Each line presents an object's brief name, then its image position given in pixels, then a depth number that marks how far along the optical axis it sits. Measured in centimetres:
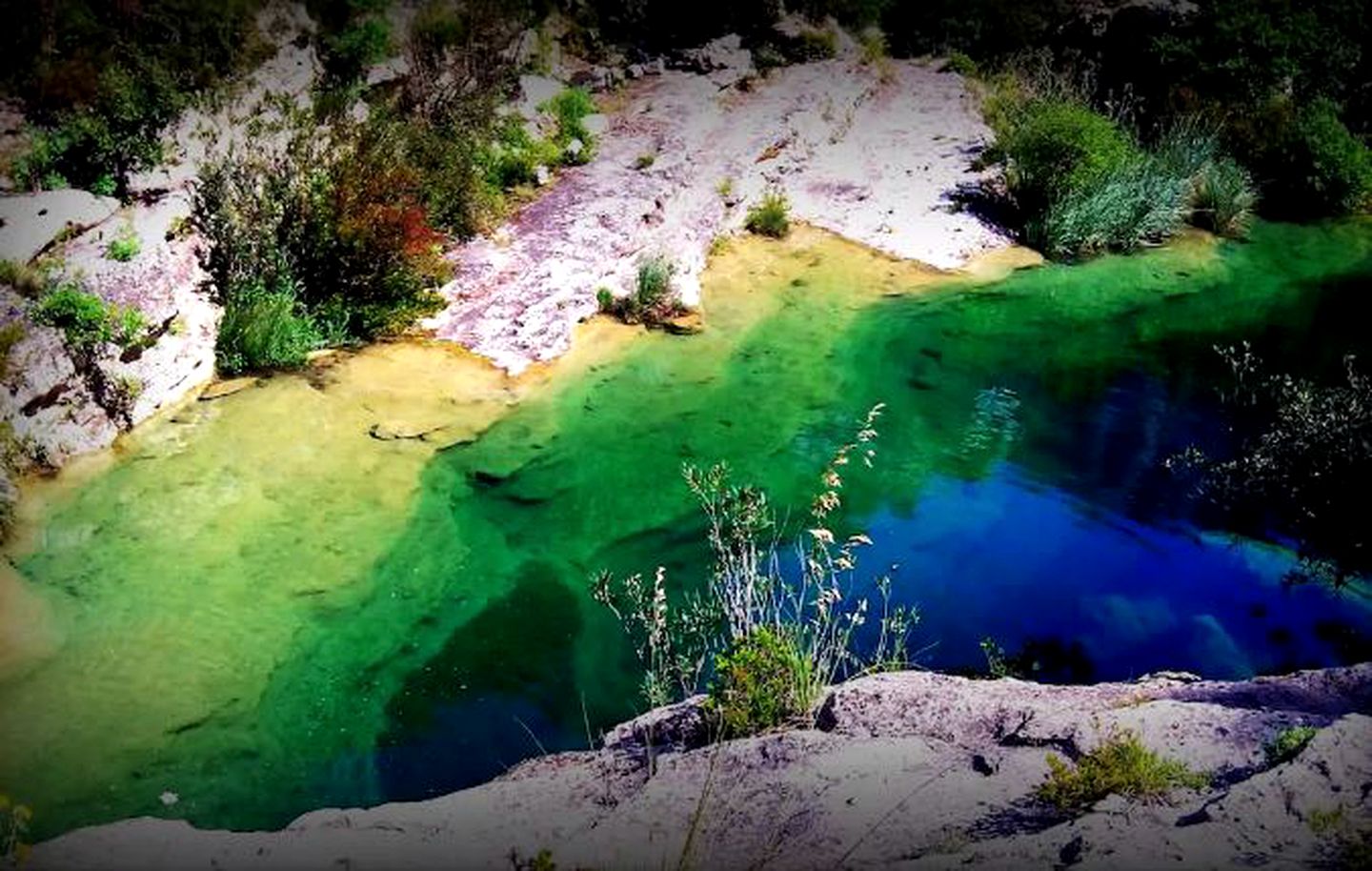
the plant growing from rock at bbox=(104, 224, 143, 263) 994
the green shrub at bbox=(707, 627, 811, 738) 597
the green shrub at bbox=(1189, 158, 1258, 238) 1680
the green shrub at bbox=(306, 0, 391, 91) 1393
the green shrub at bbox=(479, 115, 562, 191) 1430
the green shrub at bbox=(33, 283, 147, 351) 921
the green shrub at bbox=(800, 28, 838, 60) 2058
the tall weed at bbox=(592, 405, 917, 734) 603
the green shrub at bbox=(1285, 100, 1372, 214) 1770
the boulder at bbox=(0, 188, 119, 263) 960
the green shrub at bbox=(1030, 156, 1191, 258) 1566
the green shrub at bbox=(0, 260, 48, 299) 924
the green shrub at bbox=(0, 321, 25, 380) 879
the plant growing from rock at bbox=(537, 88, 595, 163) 1555
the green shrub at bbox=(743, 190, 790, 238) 1540
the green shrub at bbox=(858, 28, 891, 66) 2127
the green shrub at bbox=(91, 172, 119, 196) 1064
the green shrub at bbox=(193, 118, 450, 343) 1075
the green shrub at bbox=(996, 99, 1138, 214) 1560
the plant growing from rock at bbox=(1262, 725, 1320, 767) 496
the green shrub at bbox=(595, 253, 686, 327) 1275
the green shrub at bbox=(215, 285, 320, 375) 1031
